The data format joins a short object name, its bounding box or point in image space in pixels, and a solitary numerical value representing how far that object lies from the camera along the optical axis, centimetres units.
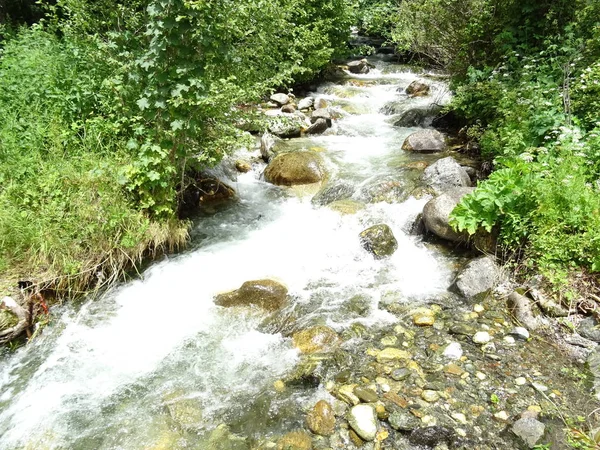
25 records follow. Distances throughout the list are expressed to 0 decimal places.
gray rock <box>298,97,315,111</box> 1288
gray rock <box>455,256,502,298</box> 494
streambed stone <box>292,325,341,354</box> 440
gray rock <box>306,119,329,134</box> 1123
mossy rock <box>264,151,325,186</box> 852
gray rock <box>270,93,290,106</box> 1309
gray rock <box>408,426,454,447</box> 326
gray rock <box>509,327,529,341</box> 425
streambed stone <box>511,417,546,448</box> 316
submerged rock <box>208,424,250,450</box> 337
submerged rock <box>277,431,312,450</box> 331
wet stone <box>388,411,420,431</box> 338
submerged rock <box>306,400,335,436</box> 343
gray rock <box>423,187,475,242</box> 586
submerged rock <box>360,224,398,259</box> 609
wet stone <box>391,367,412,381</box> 389
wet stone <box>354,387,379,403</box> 367
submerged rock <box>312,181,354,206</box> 777
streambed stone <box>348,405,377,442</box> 336
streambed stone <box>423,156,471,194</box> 737
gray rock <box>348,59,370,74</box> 1794
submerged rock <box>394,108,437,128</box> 1130
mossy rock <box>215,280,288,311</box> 518
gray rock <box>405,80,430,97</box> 1384
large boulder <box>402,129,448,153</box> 943
